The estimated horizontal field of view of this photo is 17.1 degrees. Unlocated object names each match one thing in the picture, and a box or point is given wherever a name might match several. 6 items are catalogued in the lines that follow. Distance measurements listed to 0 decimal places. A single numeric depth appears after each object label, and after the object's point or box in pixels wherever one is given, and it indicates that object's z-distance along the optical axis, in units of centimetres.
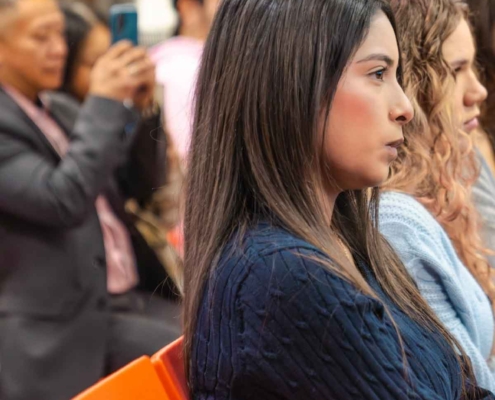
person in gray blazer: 398
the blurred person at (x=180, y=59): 534
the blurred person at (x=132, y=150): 501
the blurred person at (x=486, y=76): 409
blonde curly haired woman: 306
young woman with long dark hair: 207
